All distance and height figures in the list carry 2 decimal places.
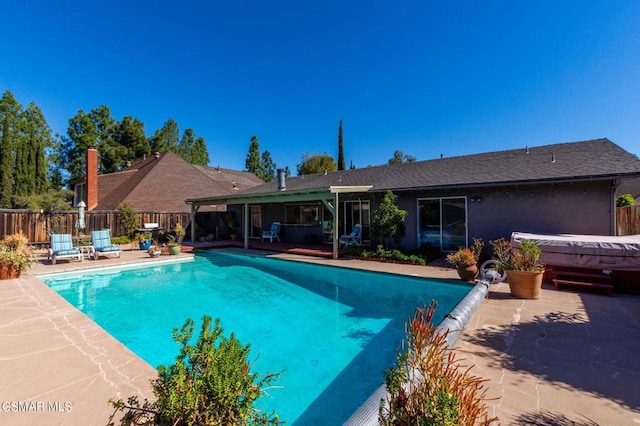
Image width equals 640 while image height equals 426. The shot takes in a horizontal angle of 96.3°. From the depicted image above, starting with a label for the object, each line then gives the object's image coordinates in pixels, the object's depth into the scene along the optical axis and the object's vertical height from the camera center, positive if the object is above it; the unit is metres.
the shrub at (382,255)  10.08 -1.39
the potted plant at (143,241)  14.82 -1.16
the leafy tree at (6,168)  21.39 +3.93
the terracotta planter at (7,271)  7.61 -1.41
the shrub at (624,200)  14.58 +0.90
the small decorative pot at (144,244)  14.82 -1.30
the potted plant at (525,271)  5.53 -1.03
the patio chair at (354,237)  13.26 -0.87
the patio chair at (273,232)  16.83 -0.80
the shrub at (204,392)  1.59 -1.01
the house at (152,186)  20.02 +2.65
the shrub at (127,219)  16.36 +0.00
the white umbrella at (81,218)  13.40 +0.05
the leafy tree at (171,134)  42.31 +12.87
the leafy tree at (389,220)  10.70 -0.08
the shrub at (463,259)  7.54 -1.10
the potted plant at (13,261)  7.62 -1.15
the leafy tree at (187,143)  43.93 +11.72
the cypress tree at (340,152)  33.60 +7.93
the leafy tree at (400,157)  46.16 +10.04
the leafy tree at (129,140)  33.06 +9.35
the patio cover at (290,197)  11.28 +1.01
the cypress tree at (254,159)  47.50 +9.93
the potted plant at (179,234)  15.66 -0.85
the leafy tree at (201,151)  44.34 +10.64
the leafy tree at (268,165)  56.12 +10.61
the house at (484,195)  8.52 +0.90
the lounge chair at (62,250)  10.85 -1.19
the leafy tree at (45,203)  14.32 +0.93
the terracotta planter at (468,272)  7.55 -1.45
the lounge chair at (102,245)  11.97 -1.10
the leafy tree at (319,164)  35.59 +6.93
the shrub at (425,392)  1.60 -1.06
